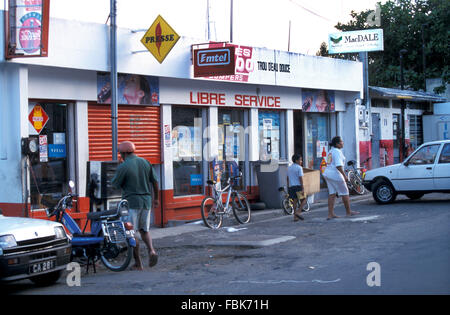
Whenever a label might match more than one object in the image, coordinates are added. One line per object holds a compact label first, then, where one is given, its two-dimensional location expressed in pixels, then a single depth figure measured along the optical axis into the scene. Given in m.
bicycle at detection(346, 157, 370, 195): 20.52
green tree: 33.06
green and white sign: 24.09
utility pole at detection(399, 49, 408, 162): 25.45
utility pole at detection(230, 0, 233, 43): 28.68
